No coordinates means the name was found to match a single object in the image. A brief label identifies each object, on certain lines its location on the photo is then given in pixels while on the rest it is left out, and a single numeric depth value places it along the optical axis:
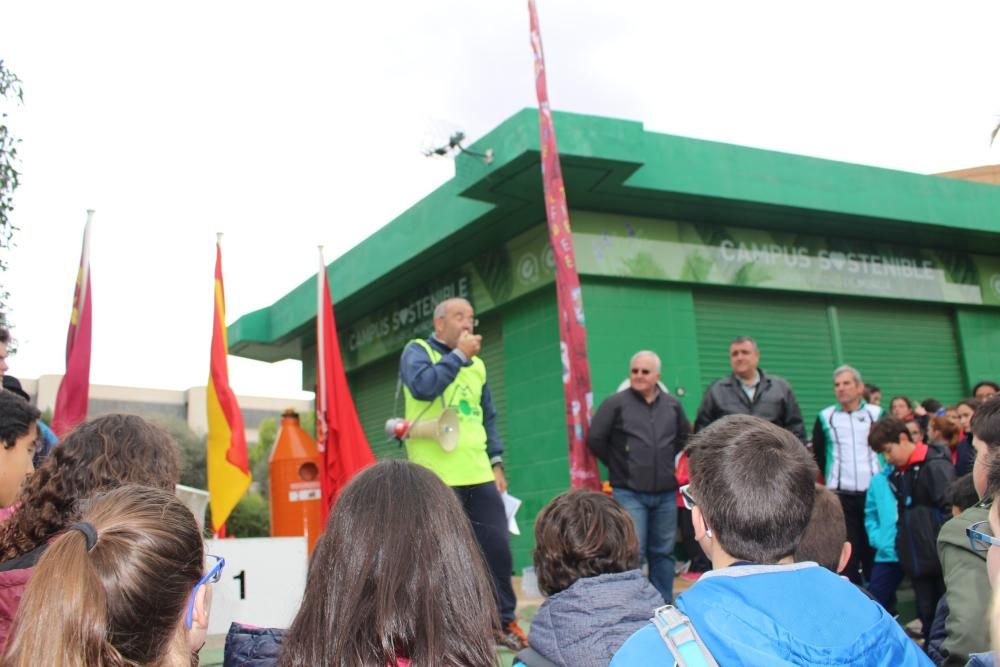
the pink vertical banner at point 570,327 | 6.02
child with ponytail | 1.47
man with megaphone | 5.00
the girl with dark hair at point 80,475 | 2.40
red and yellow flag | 7.08
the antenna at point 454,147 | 8.02
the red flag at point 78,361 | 6.18
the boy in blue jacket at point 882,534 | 6.19
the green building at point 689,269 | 8.87
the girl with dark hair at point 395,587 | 1.63
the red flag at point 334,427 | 7.00
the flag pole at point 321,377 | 7.11
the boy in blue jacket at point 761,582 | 1.64
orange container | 9.83
